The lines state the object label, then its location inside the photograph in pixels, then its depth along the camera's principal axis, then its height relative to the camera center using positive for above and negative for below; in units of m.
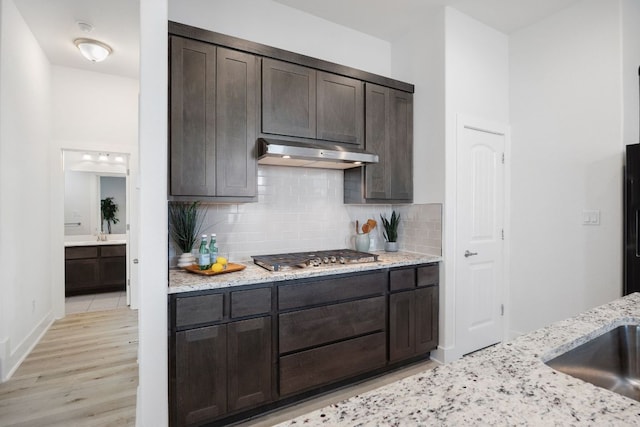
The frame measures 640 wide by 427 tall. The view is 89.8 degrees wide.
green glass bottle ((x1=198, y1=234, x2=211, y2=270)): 2.16 -0.32
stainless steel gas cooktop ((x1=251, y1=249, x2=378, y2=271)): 2.32 -0.39
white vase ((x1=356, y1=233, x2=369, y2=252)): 3.05 -0.31
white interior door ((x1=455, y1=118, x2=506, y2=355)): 2.98 -0.24
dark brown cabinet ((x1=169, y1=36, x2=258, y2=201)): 2.08 +0.60
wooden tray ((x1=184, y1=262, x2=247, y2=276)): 2.10 -0.41
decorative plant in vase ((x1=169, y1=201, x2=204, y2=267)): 2.36 -0.14
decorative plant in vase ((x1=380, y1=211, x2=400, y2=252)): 3.27 -0.23
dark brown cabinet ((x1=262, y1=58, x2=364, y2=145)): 2.42 +0.86
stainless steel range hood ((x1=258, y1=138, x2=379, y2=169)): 2.28 +0.42
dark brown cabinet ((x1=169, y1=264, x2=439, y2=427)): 1.88 -0.88
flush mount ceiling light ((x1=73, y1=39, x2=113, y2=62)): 3.33 +1.69
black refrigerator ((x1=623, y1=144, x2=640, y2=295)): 2.35 -0.06
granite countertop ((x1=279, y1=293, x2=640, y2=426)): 0.60 -0.39
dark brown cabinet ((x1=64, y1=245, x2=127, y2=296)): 4.93 -0.94
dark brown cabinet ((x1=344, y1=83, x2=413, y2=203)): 2.91 +0.56
